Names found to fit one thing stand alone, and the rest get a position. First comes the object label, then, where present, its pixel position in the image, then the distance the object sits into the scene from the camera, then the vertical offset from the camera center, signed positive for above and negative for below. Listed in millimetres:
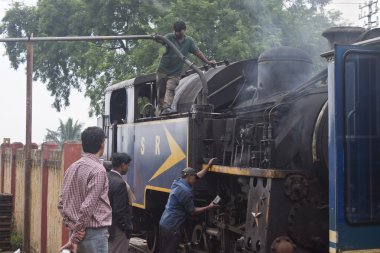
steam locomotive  5336 -2
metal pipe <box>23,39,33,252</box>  9086 +49
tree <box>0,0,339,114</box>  16672 +3803
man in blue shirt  6723 -705
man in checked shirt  4246 -390
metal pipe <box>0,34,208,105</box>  7332 +1504
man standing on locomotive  8180 +1176
